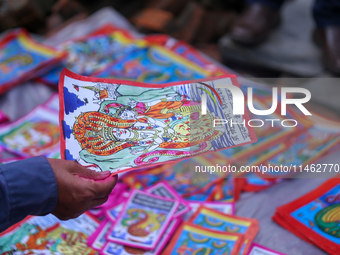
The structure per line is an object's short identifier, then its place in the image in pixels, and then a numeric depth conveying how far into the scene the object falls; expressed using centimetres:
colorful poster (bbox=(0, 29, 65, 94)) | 153
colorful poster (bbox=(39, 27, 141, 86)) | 161
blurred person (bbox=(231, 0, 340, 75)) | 172
